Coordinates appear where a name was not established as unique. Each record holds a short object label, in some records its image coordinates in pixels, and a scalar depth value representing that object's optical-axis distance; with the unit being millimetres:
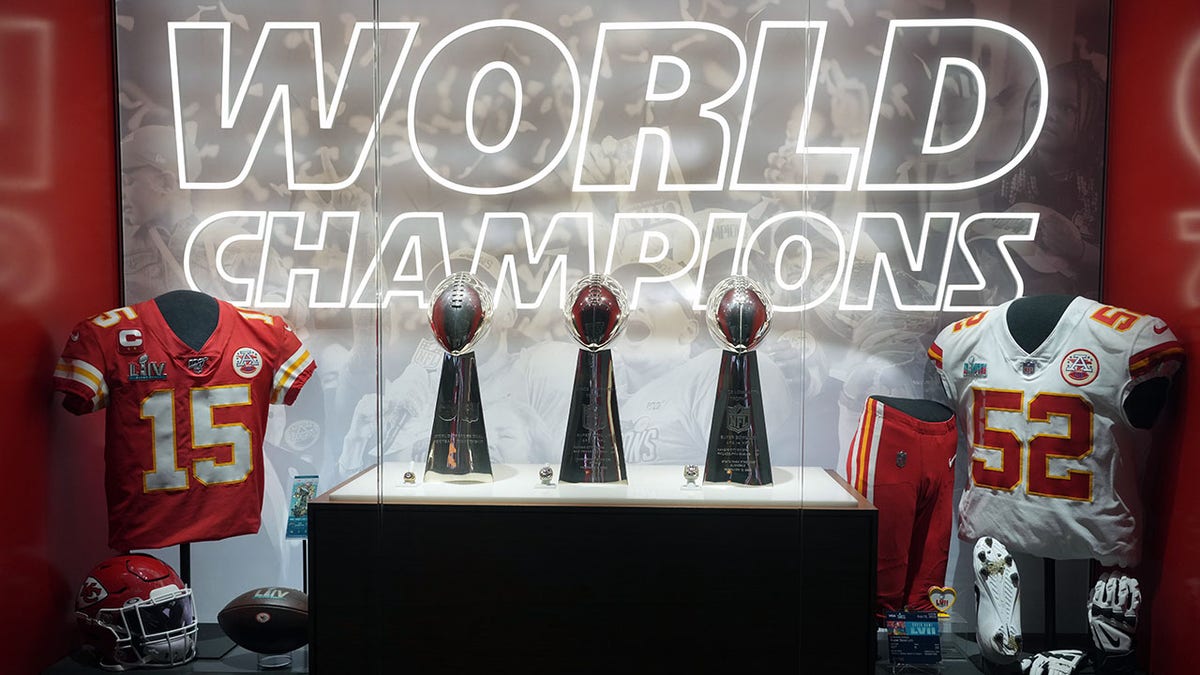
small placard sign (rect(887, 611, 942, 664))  1771
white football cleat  1757
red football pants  1906
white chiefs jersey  1769
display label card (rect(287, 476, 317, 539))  1959
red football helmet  1851
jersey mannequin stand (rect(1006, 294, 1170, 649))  1852
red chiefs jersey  1923
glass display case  1864
